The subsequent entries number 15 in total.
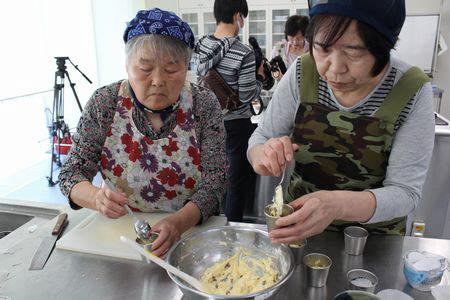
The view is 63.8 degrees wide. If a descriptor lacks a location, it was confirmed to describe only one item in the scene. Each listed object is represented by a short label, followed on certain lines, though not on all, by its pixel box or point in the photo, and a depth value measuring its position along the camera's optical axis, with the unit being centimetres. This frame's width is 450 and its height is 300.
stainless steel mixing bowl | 109
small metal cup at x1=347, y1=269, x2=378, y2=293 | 92
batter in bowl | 103
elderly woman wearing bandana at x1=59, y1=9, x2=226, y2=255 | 139
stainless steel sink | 153
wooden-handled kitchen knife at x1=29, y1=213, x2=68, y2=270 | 117
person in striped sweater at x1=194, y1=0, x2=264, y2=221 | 253
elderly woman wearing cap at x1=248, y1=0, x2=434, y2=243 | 99
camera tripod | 427
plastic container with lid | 97
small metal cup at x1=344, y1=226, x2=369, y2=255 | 113
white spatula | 95
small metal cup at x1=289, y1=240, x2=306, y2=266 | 112
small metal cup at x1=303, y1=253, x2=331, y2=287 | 100
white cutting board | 121
